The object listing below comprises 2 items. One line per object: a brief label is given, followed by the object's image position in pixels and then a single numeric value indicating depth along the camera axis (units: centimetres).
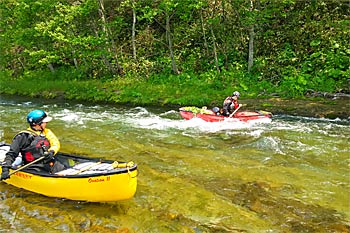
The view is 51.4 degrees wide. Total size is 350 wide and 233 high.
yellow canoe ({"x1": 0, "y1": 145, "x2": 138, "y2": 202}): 624
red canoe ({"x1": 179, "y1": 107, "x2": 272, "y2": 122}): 1363
